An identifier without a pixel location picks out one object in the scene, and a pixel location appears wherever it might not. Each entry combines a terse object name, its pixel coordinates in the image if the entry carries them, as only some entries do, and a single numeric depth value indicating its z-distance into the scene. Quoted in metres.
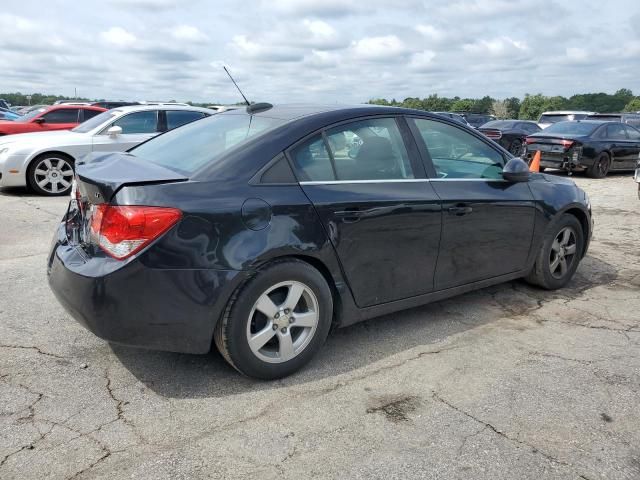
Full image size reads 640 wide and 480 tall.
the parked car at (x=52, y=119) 12.27
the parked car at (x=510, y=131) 20.02
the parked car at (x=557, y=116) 22.70
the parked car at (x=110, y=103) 18.59
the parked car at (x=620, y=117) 19.55
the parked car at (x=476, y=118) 29.81
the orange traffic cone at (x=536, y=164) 9.77
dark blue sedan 2.88
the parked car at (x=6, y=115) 19.47
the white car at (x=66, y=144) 9.18
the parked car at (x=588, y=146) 13.67
